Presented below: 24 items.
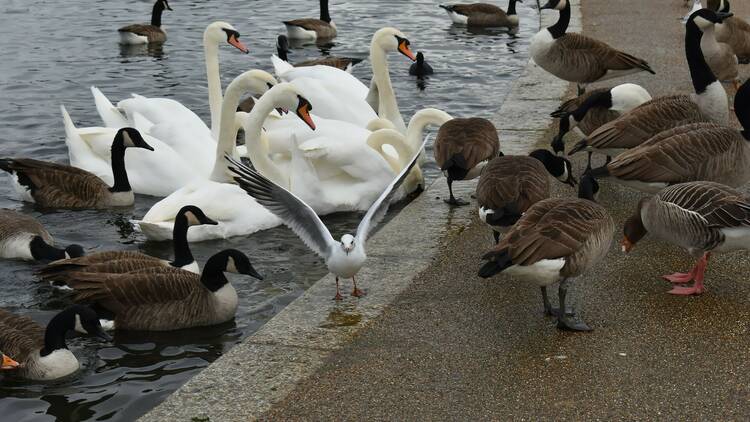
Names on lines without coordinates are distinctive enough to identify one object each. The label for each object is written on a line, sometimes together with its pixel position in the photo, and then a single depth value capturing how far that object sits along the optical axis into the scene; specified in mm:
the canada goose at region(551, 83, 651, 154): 9281
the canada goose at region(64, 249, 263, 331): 6980
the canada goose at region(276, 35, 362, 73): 14062
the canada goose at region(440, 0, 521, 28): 18438
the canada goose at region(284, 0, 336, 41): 17047
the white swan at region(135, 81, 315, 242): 8656
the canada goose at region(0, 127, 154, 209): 9602
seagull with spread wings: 6387
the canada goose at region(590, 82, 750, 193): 7312
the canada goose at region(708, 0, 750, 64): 12727
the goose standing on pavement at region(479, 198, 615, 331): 5559
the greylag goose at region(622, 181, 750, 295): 6059
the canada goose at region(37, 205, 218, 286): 7164
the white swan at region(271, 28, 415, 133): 11141
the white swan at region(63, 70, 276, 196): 9969
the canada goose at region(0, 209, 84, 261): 7891
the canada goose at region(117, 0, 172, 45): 16250
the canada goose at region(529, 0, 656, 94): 10992
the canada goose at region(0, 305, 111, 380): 6176
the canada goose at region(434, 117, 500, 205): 8180
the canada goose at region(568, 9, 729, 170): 8305
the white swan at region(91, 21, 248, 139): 10586
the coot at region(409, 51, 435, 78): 14508
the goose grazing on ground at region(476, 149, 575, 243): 6582
